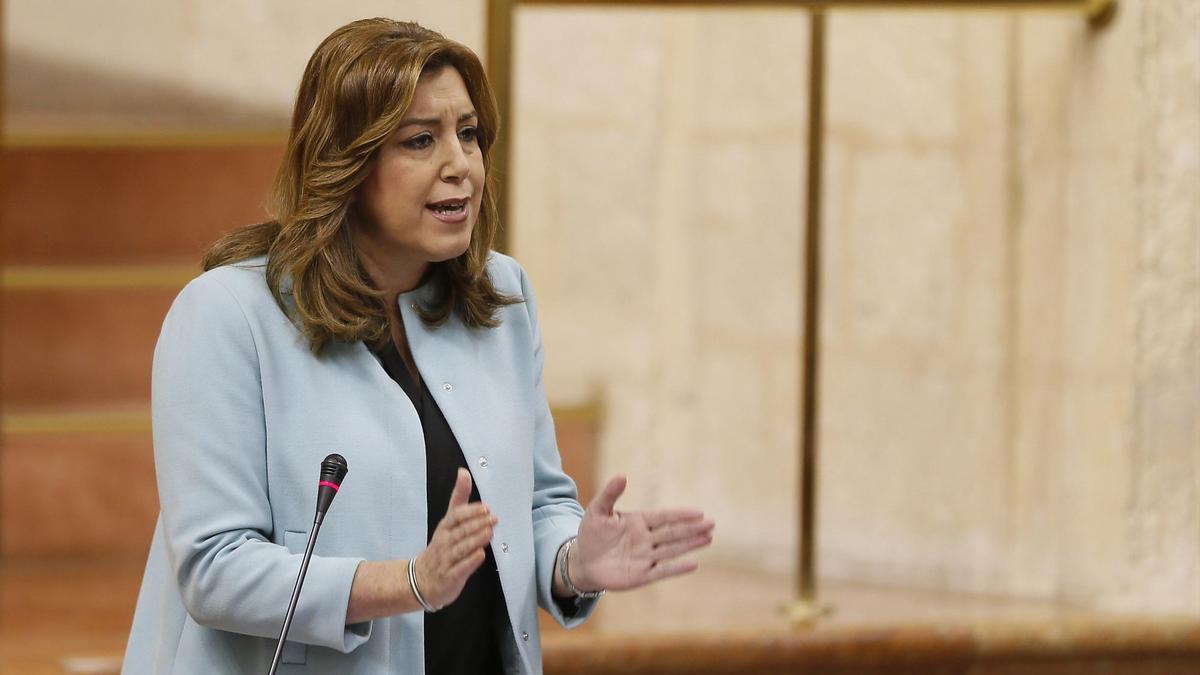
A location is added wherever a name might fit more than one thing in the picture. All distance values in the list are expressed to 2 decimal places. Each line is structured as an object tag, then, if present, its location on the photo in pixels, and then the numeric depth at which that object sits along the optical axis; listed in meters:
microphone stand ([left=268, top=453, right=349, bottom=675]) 10.14
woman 10.22
